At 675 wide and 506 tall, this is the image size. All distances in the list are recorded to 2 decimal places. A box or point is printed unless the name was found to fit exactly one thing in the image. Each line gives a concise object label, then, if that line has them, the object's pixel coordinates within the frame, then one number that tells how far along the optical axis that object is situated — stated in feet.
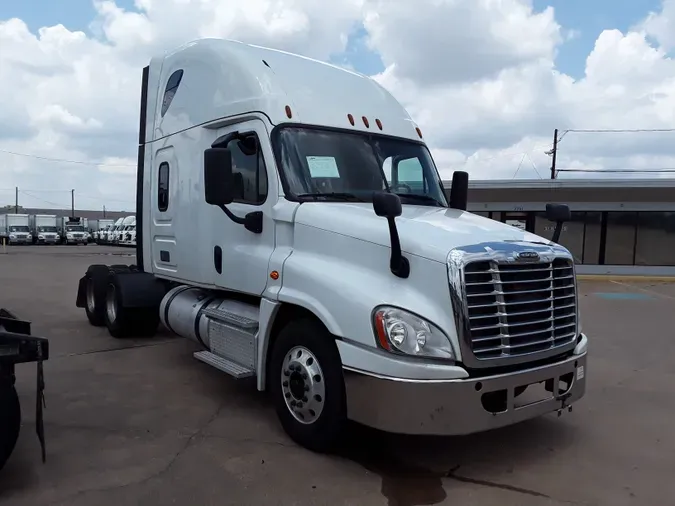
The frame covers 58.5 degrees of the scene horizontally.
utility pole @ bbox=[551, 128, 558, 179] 142.51
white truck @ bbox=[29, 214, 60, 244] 179.83
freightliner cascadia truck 13.20
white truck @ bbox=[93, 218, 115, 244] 195.83
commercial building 74.69
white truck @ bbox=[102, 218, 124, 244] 181.29
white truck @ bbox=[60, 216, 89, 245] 184.55
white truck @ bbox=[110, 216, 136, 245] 170.36
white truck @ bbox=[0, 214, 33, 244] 174.60
